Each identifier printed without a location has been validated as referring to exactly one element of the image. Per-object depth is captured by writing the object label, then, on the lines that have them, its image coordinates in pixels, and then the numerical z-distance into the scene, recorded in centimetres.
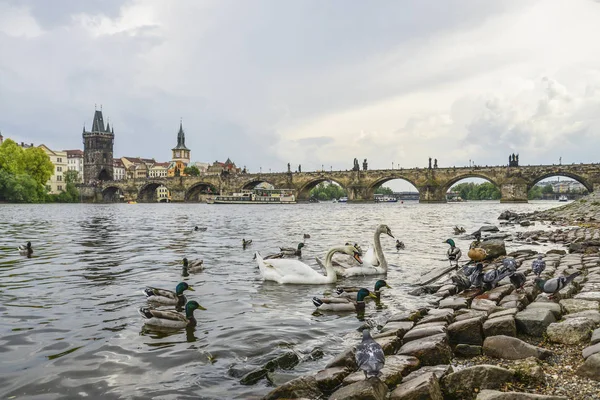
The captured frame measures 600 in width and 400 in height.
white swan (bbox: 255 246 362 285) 948
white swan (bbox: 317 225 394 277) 1051
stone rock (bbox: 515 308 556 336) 493
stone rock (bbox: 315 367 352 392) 421
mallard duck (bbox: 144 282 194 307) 729
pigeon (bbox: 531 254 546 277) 724
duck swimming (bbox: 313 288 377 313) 731
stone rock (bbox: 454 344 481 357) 466
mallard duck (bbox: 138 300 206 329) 639
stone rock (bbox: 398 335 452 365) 449
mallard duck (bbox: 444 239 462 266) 1134
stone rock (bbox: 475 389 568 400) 316
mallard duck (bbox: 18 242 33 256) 1393
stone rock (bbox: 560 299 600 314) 536
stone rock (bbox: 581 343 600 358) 389
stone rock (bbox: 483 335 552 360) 421
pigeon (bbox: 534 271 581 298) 603
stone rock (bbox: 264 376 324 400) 399
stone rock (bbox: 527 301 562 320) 534
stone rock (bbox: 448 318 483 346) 495
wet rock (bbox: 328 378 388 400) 358
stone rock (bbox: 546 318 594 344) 450
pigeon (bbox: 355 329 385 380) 371
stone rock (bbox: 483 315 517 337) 489
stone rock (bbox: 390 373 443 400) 354
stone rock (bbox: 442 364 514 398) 369
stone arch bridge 7712
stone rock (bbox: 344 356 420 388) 406
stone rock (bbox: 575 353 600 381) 359
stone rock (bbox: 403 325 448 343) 506
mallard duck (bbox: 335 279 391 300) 784
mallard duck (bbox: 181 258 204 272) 1106
